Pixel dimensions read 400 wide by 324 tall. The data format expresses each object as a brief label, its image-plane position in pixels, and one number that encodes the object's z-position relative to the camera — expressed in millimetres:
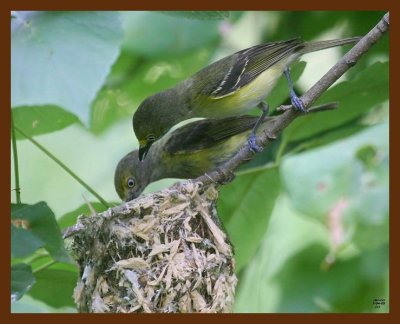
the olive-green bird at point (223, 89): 6926
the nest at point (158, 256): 5598
